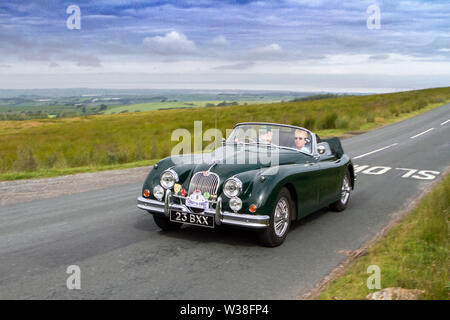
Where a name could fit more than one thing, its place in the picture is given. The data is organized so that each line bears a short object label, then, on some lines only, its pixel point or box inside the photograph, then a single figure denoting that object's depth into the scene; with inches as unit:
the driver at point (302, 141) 296.2
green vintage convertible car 226.4
